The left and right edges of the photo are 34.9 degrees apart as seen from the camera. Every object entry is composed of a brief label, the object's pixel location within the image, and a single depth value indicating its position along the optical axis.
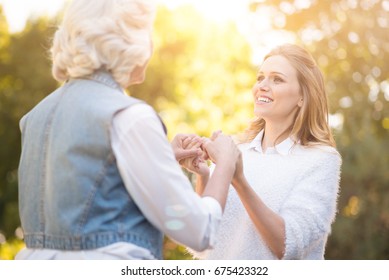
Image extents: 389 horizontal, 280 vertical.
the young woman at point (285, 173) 2.80
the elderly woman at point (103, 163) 1.90
